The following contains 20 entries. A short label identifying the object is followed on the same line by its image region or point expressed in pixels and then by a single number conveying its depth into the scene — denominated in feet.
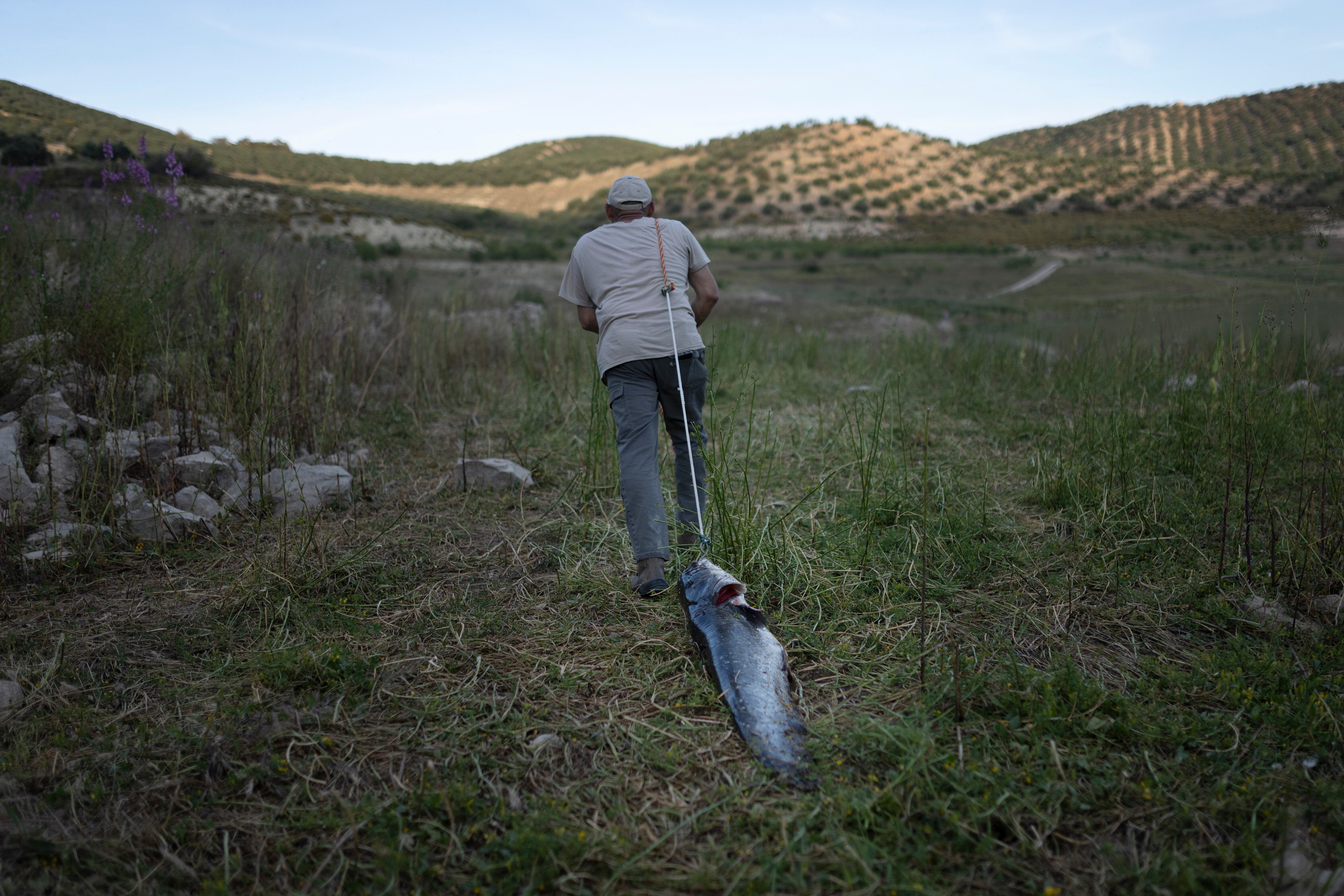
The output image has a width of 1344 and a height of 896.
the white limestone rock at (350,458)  14.51
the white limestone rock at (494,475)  13.75
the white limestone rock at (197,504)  11.25
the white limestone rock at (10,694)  6.82
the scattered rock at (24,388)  13.21
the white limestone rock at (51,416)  12.33
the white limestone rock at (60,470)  11.04
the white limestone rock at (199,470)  12.08
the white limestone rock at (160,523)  10.57
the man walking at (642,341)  9.73
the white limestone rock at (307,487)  11.98
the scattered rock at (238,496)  11.74
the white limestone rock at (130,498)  10.70
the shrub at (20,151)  37.93
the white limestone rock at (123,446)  10.92
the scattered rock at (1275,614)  8.21
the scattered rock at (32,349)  13.17
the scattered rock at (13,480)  10.36
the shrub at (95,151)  43.34
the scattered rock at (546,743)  6.50
